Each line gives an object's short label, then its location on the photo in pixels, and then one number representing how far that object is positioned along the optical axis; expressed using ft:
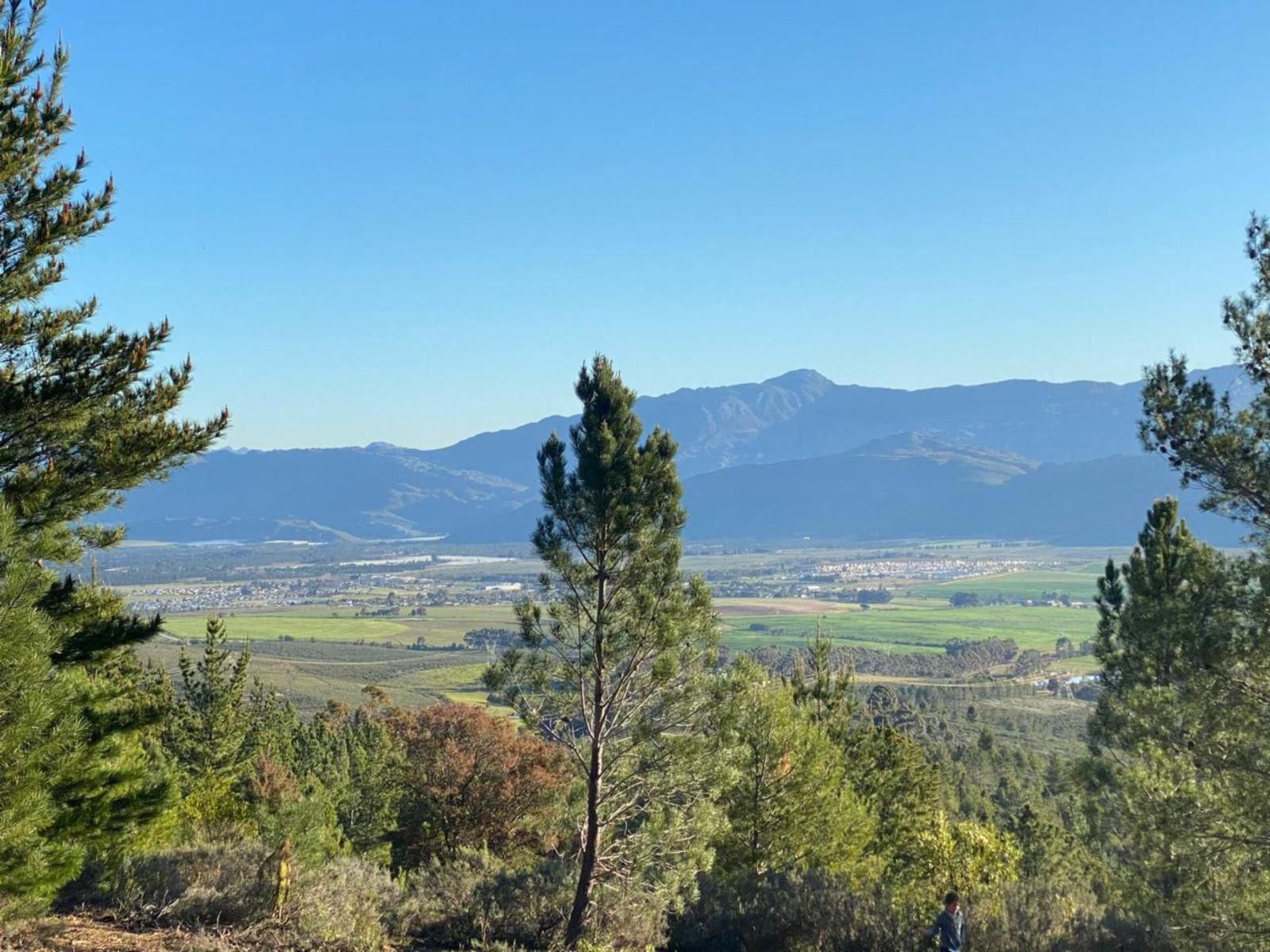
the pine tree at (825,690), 102.42
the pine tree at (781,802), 72.54
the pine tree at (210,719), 107.14
